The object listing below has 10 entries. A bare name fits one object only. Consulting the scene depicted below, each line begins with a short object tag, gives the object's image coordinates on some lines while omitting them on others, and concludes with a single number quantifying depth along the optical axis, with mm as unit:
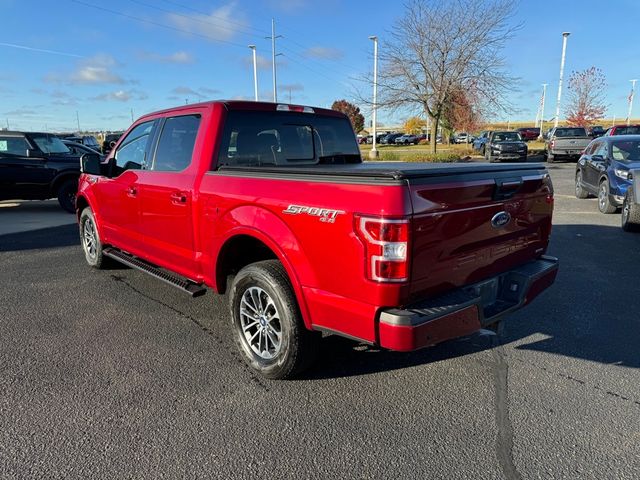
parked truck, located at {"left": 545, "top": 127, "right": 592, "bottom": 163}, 22984
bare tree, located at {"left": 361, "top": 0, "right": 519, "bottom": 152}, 20297
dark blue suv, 8758
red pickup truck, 2457
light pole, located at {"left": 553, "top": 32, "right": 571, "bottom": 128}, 38750
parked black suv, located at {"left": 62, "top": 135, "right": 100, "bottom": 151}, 24256
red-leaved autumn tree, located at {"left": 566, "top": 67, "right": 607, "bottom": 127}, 43719
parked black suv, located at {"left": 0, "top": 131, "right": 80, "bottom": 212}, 10133
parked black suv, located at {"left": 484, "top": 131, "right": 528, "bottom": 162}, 24141
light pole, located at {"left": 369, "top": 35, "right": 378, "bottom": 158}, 22625
